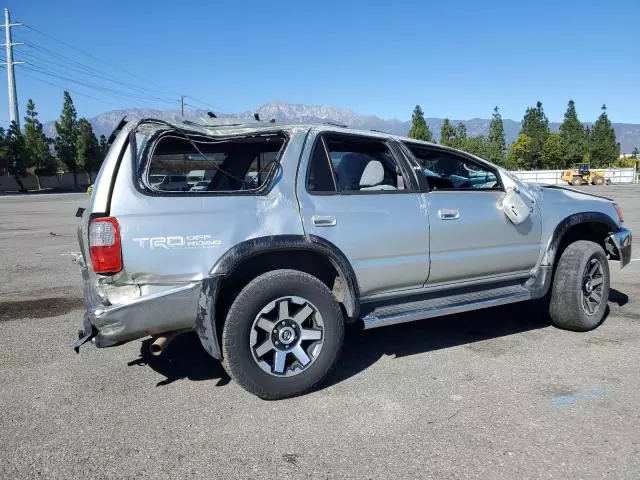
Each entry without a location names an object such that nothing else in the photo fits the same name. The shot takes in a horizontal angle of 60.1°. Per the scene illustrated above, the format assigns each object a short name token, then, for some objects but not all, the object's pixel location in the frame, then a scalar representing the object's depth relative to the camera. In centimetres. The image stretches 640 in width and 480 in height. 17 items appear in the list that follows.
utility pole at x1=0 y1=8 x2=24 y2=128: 6399
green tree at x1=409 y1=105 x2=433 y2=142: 7575
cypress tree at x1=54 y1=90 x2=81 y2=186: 6619
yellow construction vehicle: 4922
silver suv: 345
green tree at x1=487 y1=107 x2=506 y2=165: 7052
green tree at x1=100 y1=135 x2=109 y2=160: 7022
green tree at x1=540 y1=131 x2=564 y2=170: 6912
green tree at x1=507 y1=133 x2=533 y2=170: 7212
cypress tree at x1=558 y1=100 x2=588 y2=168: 7050
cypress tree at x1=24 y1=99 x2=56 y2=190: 6197
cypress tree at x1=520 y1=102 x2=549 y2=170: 7225
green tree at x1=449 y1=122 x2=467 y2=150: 6612
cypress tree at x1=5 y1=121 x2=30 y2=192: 5844
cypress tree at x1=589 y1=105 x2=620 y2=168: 7856
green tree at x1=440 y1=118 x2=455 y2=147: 7279
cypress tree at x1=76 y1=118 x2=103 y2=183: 6644
